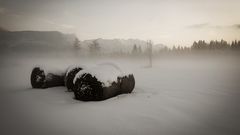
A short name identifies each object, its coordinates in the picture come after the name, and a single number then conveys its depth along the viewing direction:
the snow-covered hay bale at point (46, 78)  8.02
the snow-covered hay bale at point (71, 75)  7.23
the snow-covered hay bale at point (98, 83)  5.37
